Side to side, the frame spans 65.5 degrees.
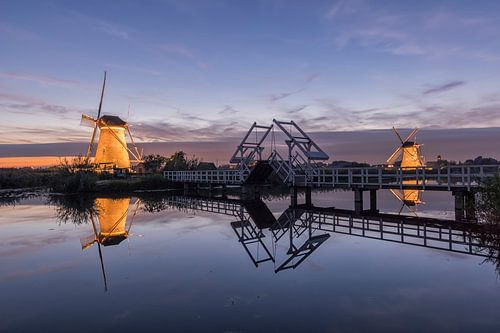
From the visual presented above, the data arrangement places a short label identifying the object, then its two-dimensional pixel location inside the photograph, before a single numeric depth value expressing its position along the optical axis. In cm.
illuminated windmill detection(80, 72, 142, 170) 5531
